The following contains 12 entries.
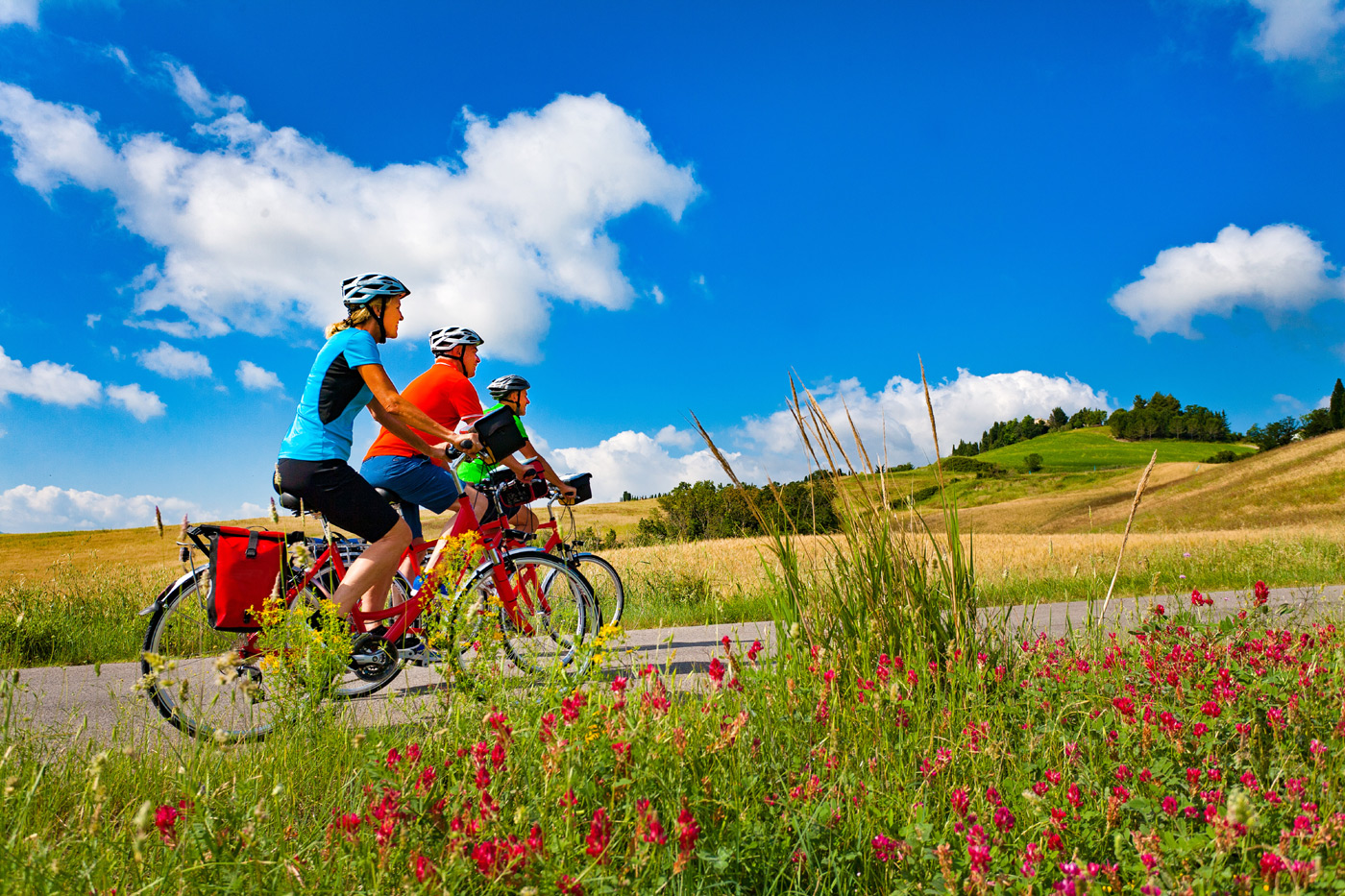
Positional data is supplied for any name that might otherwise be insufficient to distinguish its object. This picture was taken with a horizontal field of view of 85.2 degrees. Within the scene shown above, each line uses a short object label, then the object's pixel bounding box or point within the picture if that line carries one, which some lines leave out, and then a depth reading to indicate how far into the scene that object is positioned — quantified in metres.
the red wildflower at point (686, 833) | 1.62
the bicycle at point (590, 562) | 5.75
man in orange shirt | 5.09
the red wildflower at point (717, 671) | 2.39
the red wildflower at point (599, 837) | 1.64
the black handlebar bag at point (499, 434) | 5.03
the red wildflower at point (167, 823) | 1.68
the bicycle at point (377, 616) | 3.19
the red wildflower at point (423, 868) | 1.66
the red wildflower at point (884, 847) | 1.92
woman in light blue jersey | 4.28
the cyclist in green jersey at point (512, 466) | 5.79
